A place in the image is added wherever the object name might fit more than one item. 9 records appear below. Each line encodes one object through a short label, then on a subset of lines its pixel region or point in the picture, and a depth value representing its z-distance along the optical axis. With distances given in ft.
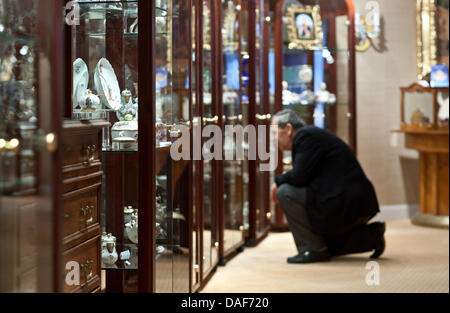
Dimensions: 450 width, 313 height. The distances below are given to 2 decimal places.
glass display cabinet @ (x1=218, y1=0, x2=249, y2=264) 15.69
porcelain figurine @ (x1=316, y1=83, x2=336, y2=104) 19.74
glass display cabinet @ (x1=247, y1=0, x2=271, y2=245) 17.38
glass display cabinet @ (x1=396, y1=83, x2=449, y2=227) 20.72
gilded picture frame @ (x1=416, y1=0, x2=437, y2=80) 21.84
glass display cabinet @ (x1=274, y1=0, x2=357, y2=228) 19.34
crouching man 15.53
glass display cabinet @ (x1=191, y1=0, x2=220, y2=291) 12.43
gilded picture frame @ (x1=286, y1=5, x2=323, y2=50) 19.40
